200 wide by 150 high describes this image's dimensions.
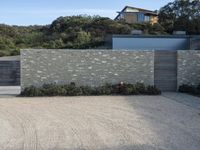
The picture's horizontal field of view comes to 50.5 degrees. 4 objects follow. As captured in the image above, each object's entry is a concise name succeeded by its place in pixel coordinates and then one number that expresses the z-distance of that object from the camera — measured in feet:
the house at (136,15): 110.90
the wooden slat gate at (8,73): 39.90
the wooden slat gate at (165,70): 34.38
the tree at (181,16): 85.37
